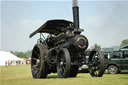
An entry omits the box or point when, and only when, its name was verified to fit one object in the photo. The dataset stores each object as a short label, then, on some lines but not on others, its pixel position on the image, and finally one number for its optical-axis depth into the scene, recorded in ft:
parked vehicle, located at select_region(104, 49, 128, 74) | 58.08
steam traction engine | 37.88
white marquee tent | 258.37
